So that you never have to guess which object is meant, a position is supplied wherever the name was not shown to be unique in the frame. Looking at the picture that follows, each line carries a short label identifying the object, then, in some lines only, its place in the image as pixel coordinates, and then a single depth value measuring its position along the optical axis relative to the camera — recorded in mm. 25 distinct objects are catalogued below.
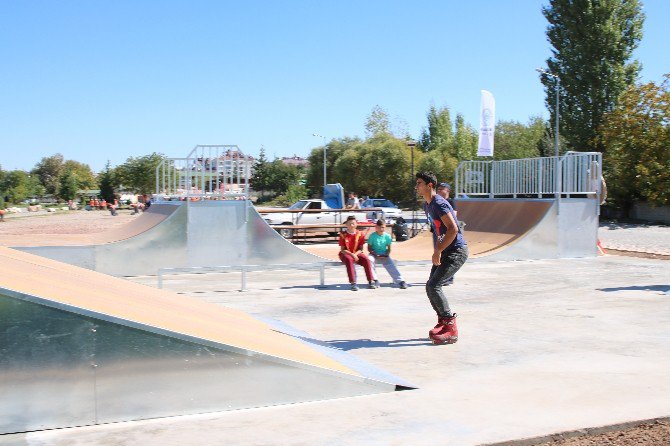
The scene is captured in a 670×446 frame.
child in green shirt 12055
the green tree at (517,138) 65625
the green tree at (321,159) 76875
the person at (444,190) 11336
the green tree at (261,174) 90312
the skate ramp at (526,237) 17344
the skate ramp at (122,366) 4336
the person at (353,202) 28766
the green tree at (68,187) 101250
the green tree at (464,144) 68875
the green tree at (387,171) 64250
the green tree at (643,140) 34375
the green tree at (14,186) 97688
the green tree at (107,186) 90125
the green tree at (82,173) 138100
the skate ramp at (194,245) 14453
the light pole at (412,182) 25850
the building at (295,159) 172250
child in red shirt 12023
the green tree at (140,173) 89125
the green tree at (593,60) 43375
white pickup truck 27656
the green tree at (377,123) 77500
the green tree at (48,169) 154125
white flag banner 24938
